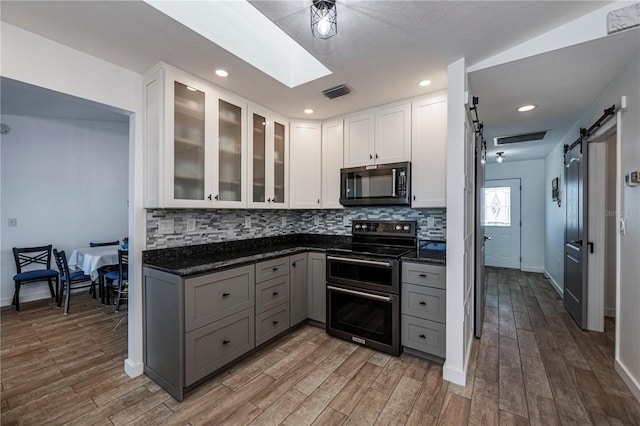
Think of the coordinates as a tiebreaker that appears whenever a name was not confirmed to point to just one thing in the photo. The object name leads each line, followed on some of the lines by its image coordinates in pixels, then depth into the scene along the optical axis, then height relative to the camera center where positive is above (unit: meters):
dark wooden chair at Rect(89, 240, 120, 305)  3.79 -0.88
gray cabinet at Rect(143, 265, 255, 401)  1.90 -0.86
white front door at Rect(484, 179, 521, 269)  5.93 -0.21
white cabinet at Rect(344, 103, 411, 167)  2.76 +0.83
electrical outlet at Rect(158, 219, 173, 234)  2.34 -0.13
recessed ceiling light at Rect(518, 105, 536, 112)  2.85 +1.14
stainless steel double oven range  2.41 -0.74
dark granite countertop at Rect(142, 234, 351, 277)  2.06 -0.41
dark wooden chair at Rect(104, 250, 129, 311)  3.40 -0.87
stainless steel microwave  2.70 +0.30
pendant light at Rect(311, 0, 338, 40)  1.50 +1.14
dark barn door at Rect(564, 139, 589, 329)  2.98 -0.23
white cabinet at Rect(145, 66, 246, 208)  2.09 +0.58
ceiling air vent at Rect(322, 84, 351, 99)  2.50 +1.16
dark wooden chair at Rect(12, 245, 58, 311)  3.56 -0.83
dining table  3.65 -0.66
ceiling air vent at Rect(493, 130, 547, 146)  3.89 +1.15
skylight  1.68 +1.31
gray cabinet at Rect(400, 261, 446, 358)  2.23 -0.82
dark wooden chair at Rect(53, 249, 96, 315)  3.50 -0.91
